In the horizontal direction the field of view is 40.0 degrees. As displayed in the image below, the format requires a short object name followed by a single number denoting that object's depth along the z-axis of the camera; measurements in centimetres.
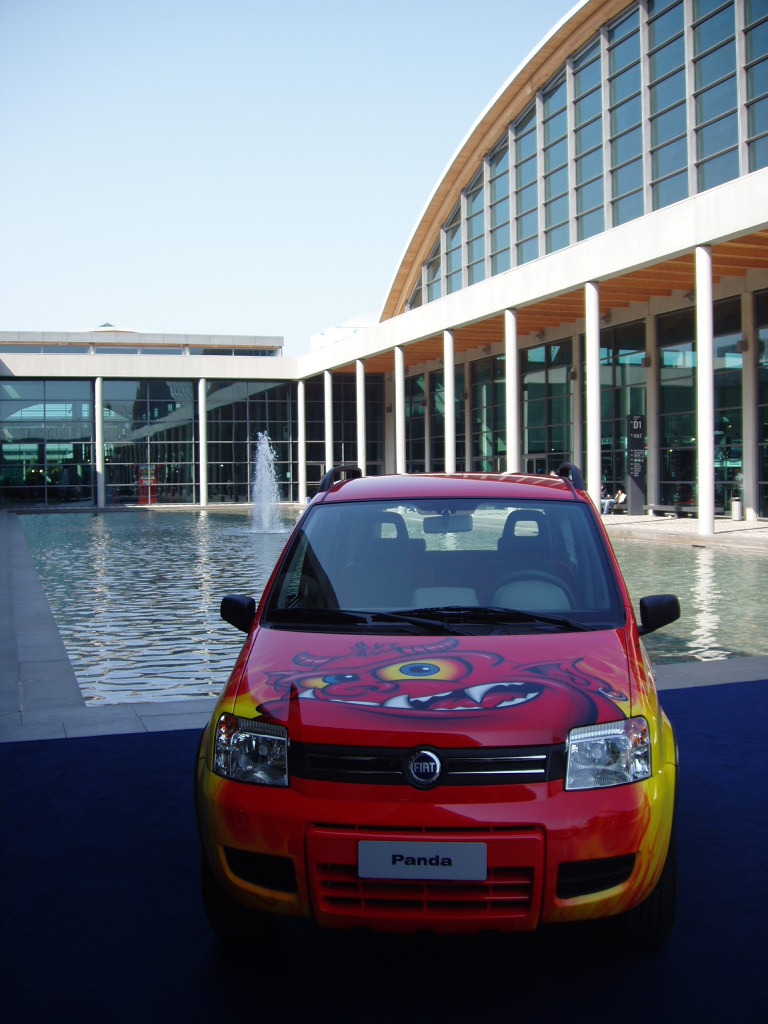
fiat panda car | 320
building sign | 3519
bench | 3409
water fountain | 5719
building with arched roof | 2994
